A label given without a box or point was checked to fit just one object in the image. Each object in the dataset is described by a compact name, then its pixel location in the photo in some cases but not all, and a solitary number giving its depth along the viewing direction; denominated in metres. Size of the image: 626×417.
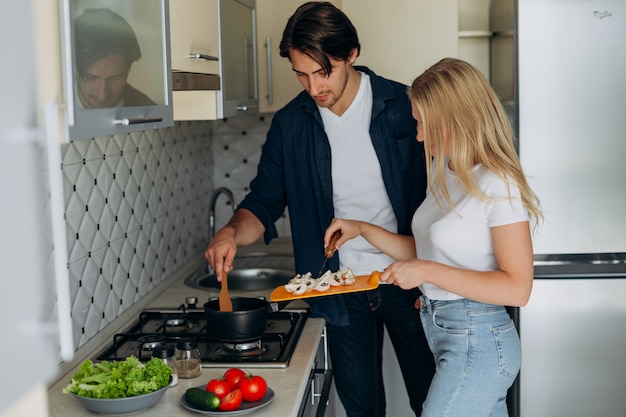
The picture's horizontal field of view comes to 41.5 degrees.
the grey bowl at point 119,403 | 1.59
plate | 1.60
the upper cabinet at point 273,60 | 2.83
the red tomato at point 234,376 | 1.69
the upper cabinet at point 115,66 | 1.20
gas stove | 1.97
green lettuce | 1.61
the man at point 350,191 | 2.35
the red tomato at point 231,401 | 1.61
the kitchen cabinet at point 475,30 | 3.15
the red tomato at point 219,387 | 1.65
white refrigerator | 2.57
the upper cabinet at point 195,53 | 1.79
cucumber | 1.60
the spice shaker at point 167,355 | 1.84
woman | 1.82
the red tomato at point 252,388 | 1.65
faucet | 3.15
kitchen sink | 3.04
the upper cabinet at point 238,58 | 2.27
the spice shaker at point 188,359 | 1.86
